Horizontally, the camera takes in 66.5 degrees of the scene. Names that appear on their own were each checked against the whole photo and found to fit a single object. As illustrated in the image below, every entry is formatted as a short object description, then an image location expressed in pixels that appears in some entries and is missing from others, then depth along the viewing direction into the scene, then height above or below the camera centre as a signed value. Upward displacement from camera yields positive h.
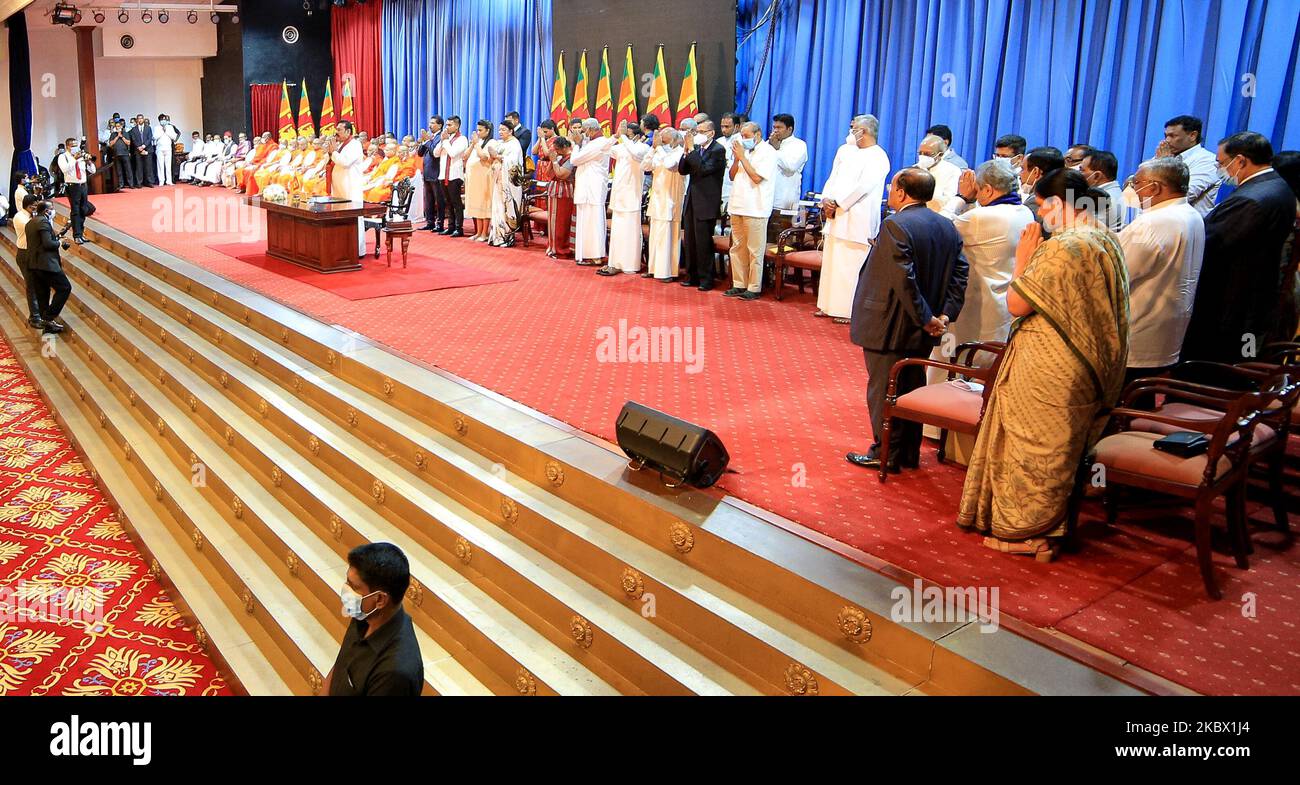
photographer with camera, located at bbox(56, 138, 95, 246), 11.75 -0.17
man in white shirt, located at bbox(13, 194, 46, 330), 8.47 -0.60
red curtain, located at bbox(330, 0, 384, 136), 17.53 +2.34
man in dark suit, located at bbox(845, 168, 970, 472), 3.99 -0.34
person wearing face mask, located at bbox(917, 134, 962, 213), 6.68 +0.28
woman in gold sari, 3.24 -0.51
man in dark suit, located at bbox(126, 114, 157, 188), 18.45 +0.47
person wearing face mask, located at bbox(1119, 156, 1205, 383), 3.88 -0.17
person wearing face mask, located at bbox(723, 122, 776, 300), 7.68 -0.03
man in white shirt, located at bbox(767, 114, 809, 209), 7.89 +0.34
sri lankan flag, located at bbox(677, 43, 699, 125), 10.20 +1.03
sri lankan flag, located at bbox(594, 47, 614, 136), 11.45 +1.08
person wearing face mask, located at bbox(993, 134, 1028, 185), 6.58 +0.42
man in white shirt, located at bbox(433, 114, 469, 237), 11.55 +0.32
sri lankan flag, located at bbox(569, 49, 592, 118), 11.85 +1.22
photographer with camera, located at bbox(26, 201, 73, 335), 8.52 -0.81
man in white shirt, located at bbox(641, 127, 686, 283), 8.70 -0.05
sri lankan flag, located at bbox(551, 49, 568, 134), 12.28 +1.14
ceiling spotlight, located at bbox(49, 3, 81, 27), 16.70 +2.66
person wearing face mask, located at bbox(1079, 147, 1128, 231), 4.46 +0.20
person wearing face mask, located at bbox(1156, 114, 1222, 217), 5.46 +0.36
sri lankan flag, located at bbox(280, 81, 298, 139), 18.36 +1.27
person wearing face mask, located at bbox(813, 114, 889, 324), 7.11 -0.07
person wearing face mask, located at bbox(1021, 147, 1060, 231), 4.29 +0.21
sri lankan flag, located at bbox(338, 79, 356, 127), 18.12 +1.36
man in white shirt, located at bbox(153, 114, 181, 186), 19.42 +0.65
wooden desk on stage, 8.95 -0.44
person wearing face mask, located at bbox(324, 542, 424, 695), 2.47 -1.11
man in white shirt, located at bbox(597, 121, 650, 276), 9.16 -0.08
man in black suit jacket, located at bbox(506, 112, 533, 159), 11.38 +0.68
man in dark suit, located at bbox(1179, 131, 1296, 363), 4.11 -0.16
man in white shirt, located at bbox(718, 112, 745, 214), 8.42 +0.61
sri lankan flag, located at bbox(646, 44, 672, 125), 10.60 +1.07
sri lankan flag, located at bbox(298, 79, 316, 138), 18.19 +1.20
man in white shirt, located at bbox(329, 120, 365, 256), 10.42 +0.20
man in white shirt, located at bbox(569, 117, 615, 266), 9.53 +0.06
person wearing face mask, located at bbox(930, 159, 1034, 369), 4.52 -0.19
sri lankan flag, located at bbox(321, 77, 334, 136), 18.00 +1.30
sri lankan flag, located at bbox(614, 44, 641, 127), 11.08 +1.11
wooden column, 17.70 +1.56
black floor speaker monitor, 3.84 -0.97
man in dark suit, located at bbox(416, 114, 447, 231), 11.89 +0.05
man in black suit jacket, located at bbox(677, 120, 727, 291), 8.11 -0.02
